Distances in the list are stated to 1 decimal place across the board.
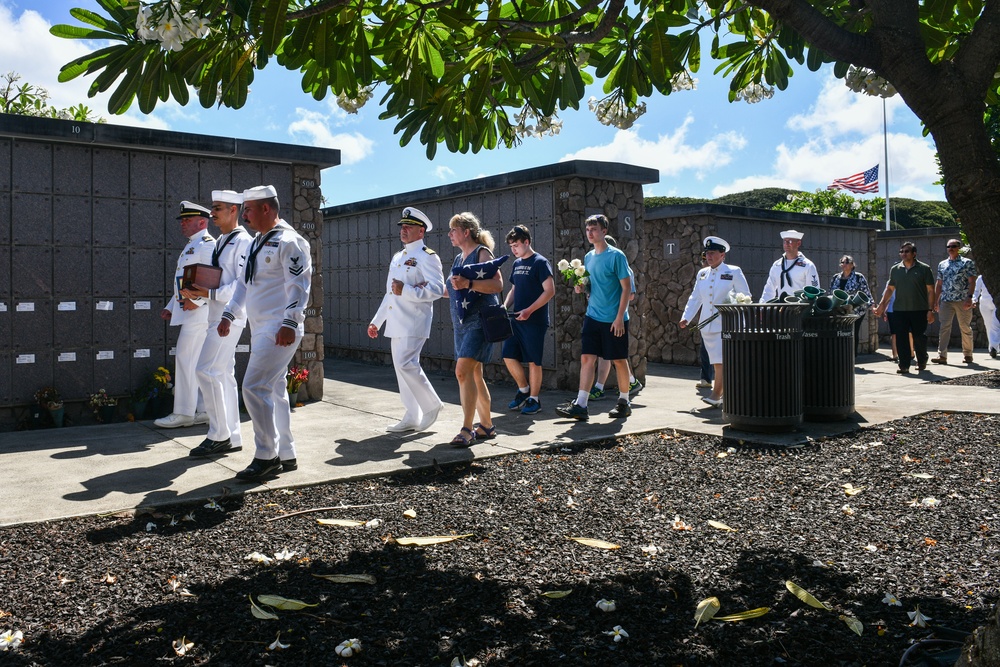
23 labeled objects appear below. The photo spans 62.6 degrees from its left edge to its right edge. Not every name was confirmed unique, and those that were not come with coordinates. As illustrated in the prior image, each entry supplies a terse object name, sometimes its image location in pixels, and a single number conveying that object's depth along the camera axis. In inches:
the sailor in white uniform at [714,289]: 371.2
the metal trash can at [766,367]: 289.1
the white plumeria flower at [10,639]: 123.5
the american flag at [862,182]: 1141.1
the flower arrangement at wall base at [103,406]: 343.0
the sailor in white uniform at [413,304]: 294.5
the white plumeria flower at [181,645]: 120.1
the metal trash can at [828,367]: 314.0
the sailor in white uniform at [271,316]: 229.1
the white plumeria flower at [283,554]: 164.2
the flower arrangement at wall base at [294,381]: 384.8
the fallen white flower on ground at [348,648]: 118.6
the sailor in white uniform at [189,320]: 309.3
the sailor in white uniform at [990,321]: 627.4
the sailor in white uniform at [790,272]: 420.2
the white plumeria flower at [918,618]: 128.0
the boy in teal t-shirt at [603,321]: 335.9
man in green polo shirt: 514.6
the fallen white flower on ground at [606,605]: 136.0
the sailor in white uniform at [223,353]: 269.3
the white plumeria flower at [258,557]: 162.1
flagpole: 1903.4
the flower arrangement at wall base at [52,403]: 331.3
